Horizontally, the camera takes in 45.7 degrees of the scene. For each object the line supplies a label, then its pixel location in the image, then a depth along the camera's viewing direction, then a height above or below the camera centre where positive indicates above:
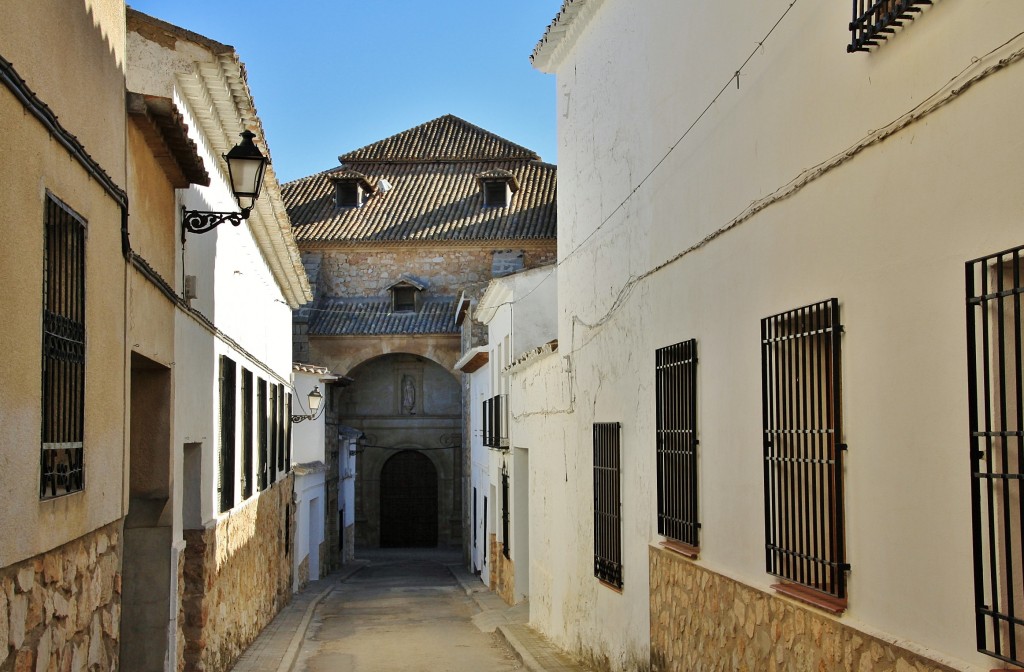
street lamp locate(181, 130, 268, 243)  8.41 +1.68
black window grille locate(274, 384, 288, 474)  18.33 -0.29
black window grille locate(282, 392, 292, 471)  19.81 -0.37
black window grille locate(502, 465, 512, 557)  19.55 -1.76
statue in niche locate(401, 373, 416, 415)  36.38 +0.39
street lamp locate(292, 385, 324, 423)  22.44 +0.13
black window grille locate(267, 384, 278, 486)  16.81 -0.36
